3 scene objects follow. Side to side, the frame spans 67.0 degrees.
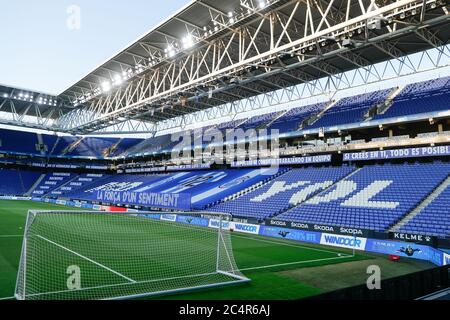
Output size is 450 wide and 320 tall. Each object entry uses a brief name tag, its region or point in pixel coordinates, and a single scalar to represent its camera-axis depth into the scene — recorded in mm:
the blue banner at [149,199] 28494
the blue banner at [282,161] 29230
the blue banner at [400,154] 22172
